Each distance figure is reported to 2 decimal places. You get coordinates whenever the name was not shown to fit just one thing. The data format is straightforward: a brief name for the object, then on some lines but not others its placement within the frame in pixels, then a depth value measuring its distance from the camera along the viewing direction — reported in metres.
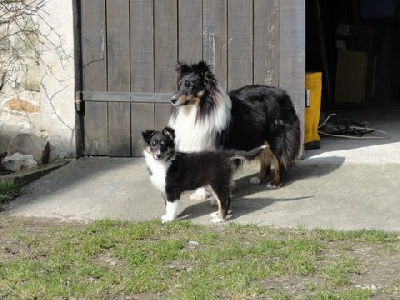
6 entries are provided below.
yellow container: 7.59
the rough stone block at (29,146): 7.57
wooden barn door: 7.21
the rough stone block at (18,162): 7.43
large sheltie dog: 6.23
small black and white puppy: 5.78
